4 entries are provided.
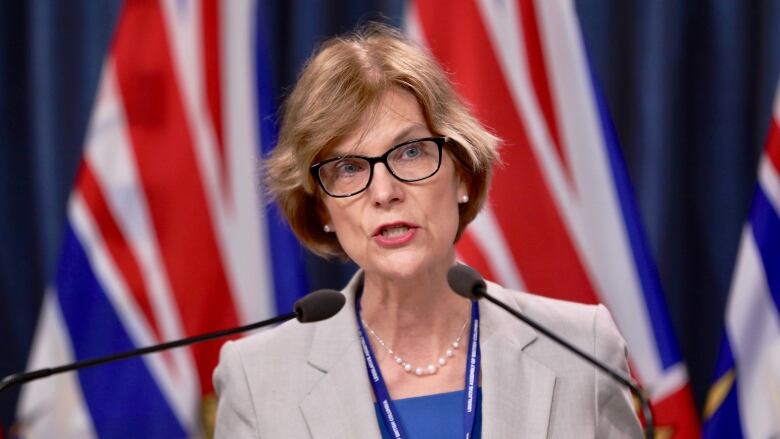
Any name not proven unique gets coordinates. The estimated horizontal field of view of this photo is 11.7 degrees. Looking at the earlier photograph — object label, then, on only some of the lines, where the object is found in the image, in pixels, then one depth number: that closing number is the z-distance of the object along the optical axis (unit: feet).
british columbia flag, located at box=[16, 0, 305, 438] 13.75
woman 12.16
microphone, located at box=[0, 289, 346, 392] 11.42
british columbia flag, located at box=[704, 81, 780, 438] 13.56
